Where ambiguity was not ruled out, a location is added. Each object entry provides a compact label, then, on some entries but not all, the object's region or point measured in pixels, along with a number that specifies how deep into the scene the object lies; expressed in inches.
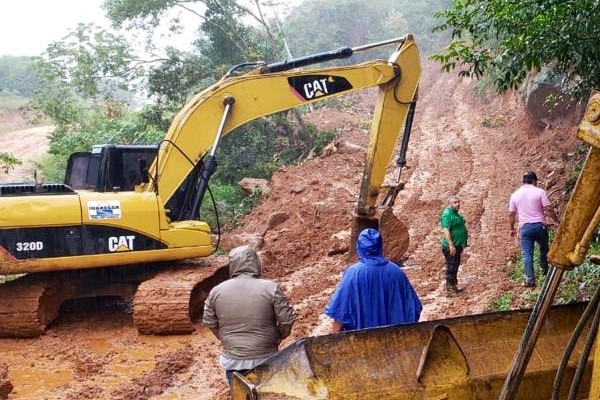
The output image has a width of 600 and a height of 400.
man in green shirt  339.6
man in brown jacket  179.9
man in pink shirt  325.4
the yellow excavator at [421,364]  142.3
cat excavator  321.7
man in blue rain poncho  178.1
